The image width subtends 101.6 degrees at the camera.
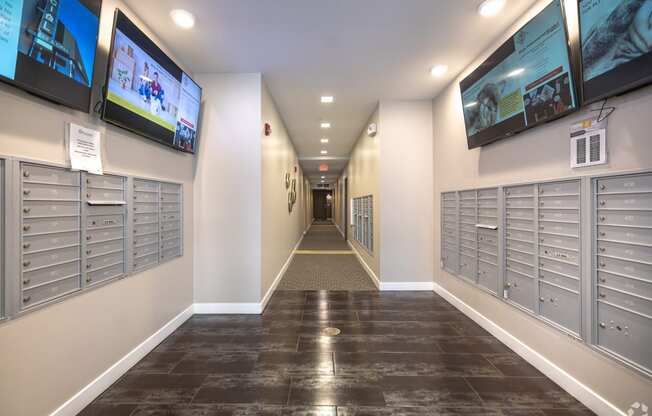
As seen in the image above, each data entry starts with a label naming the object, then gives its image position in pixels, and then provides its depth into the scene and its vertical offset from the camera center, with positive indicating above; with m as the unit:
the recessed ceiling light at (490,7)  1.99 +1.55
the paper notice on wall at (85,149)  1.57 +0.38
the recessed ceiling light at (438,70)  2.93 +1.56
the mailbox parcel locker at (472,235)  2.57 -0.30
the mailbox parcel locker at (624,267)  1.37 -0.32
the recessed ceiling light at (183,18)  2.09 +1.55
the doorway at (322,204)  19.84 +0.36
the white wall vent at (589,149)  1.56 +0.37
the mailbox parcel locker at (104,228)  1.70 -0.13
